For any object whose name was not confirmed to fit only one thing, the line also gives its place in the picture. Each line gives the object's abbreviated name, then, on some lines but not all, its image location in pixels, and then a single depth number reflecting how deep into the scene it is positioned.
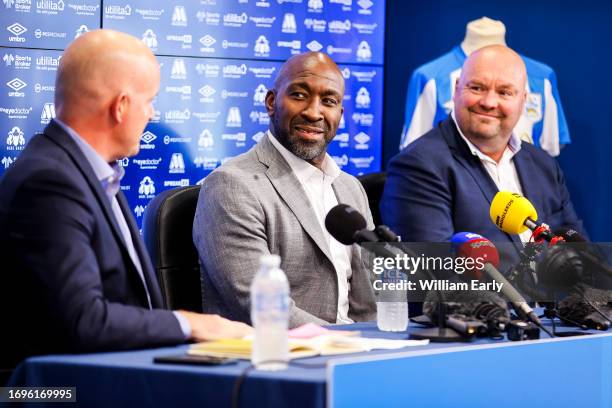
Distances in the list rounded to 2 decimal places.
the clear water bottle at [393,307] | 2.98
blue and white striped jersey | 6.92
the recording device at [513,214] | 3.37
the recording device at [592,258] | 3.17
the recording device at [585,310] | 3.11
